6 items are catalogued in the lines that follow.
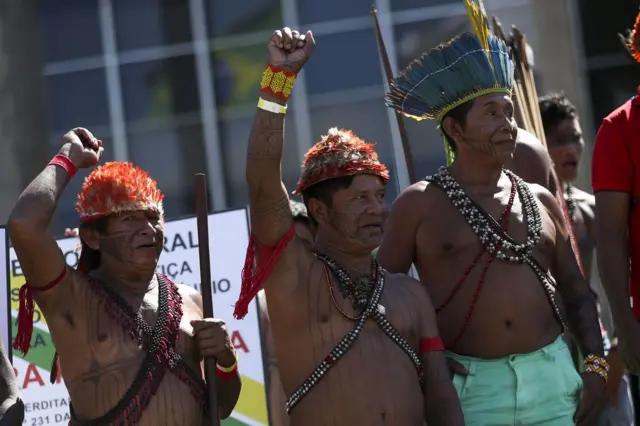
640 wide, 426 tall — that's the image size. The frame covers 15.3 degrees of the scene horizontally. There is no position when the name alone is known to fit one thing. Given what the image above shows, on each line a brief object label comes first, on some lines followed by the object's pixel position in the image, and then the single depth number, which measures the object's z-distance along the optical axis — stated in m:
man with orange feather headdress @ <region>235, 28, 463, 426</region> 8.16
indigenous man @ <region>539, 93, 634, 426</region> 11.97
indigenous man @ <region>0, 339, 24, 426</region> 8.03
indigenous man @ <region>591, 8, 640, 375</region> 9.46
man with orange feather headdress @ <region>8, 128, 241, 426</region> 8.58
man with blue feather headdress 9.02
